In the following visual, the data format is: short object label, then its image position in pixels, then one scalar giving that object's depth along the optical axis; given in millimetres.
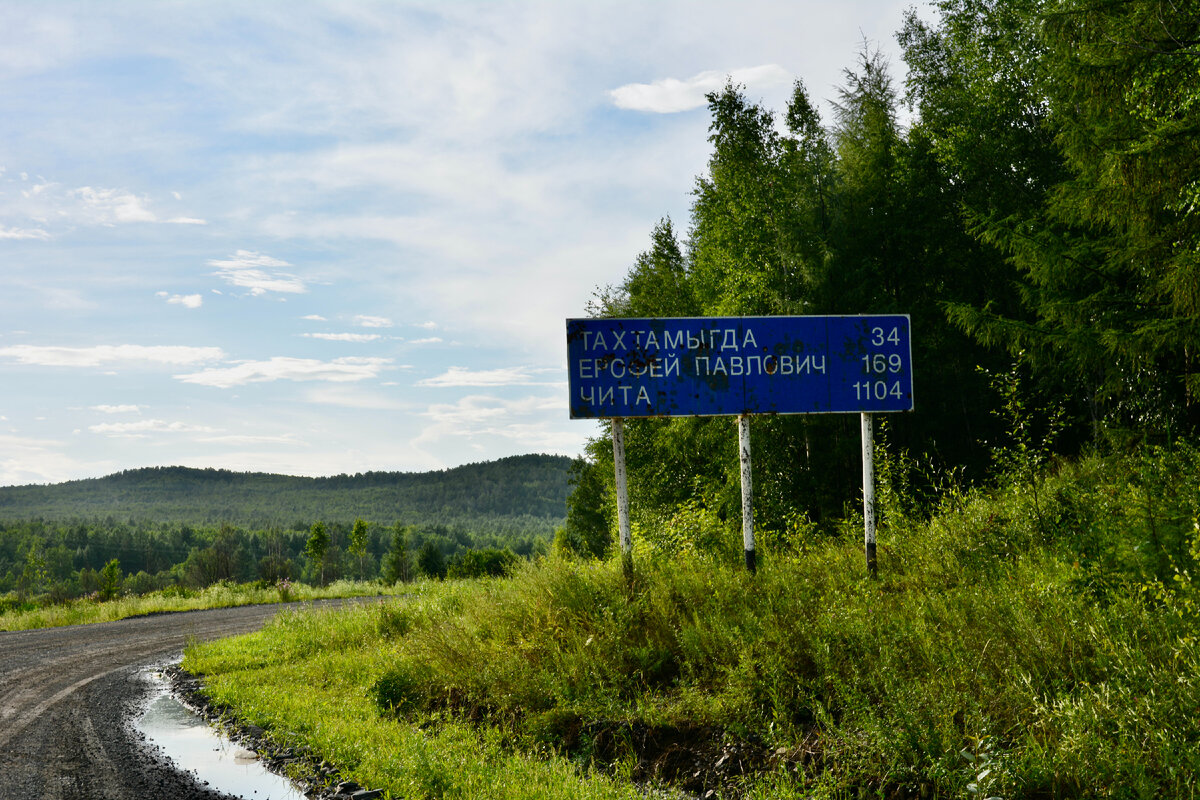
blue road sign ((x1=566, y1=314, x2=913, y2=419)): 9320
